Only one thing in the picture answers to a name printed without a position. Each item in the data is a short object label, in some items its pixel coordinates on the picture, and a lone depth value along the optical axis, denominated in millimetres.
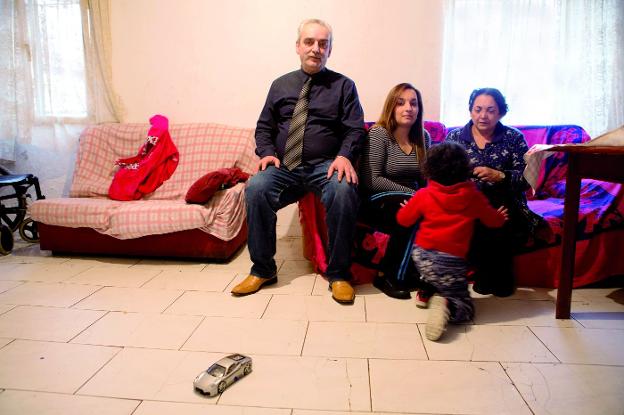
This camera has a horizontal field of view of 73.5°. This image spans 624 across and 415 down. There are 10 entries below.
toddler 1646
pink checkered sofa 2383
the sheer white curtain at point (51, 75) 2963
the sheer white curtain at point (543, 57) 2703
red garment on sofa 2734
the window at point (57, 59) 2980
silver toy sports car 1229
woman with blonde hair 1989
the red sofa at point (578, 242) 2018
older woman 1957
